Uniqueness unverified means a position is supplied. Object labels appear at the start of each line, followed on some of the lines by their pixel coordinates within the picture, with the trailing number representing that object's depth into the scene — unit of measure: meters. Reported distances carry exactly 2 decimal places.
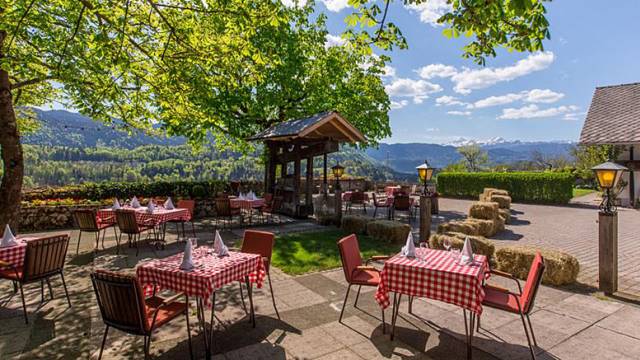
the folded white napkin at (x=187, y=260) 3.67
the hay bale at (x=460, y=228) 8.59
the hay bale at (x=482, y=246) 6.75
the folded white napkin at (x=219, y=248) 4.29
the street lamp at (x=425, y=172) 7.94
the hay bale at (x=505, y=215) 12.17
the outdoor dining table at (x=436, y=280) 3.44
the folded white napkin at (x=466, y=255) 3.93
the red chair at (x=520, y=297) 3.38
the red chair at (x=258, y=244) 4.96
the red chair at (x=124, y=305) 2.98
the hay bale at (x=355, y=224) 9.98
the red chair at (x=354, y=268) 4.37
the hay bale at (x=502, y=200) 14.04
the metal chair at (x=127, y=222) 7.53
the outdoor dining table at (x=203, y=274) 3.44
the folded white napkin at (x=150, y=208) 8.49
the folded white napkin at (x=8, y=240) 4.75
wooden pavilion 11.28
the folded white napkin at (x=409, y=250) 4.17
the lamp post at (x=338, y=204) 11.60
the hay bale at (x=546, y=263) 5.63
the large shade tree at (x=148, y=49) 4.79
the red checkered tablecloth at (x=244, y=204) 11.37
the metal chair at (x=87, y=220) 7.67
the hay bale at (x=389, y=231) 8.76
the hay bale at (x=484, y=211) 10.73
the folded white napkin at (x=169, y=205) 9.08
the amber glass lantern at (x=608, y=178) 5.38
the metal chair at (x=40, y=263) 4.44
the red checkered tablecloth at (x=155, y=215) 8.30
